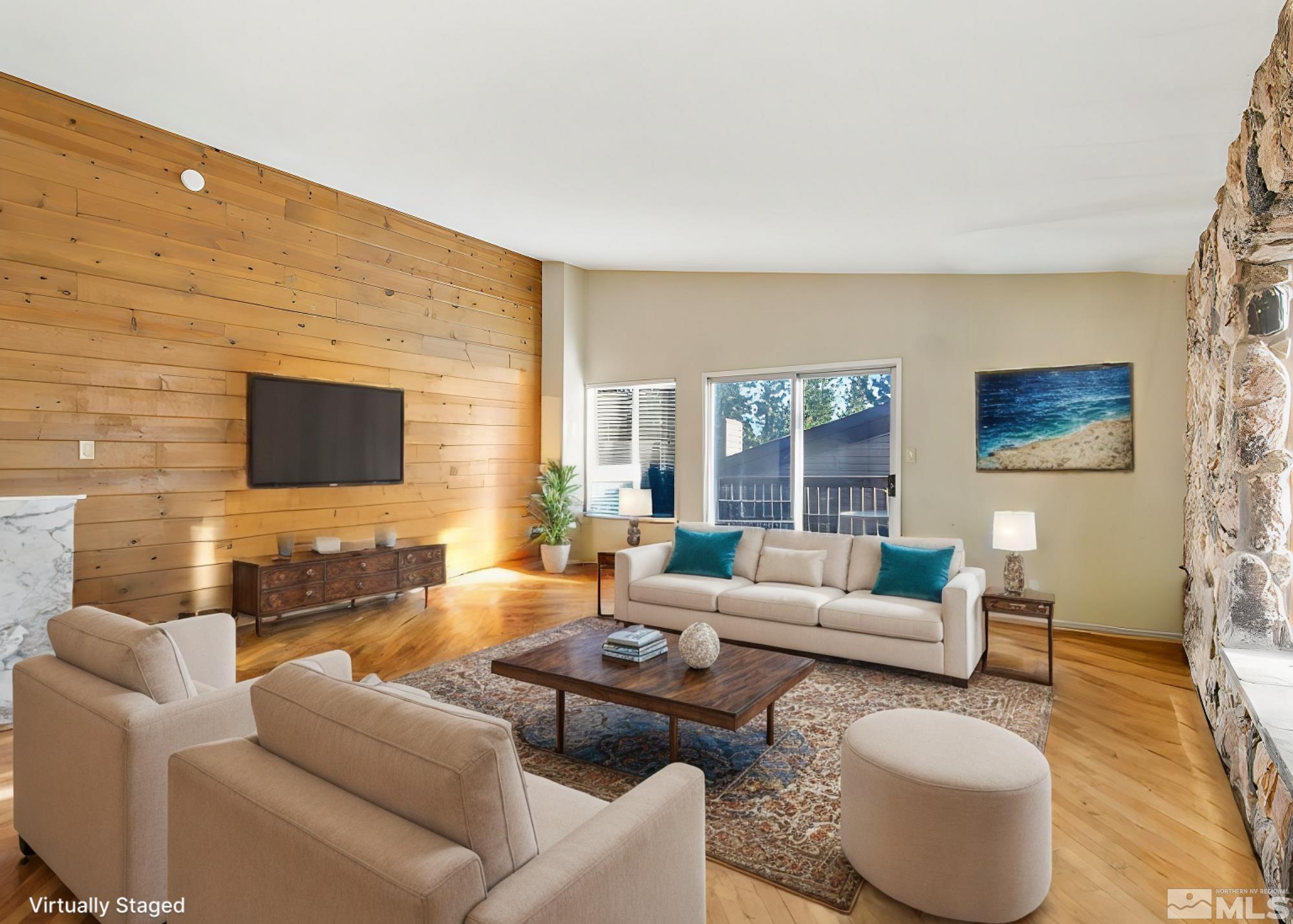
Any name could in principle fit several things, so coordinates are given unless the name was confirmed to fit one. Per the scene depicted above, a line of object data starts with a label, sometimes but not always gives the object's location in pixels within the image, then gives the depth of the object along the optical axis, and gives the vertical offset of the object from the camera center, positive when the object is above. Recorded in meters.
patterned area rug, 2.31 -1.22
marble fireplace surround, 3.47 -0.53
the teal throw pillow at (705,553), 4.93 -0.61
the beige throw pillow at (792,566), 4.68 -0.67
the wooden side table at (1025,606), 3.96 -0.79
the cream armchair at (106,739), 1.76 -0.72
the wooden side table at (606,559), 5.65 -0.76
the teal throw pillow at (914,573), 4.19 -0.63
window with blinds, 7.44 +0.25
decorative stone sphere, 3.06 -0.78
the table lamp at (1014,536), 4.37 -0.43
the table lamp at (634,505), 6.76 -0.36
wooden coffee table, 2.70 -0.89
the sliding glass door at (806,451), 6.08 +0.15
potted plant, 7.32 -0.50
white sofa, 3.92 -0.85
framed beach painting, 5.00 +0.35
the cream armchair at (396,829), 1.14 -0.65
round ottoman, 1.94 -1.00
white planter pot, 7.30 -0.93
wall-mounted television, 5.10 +0.25
